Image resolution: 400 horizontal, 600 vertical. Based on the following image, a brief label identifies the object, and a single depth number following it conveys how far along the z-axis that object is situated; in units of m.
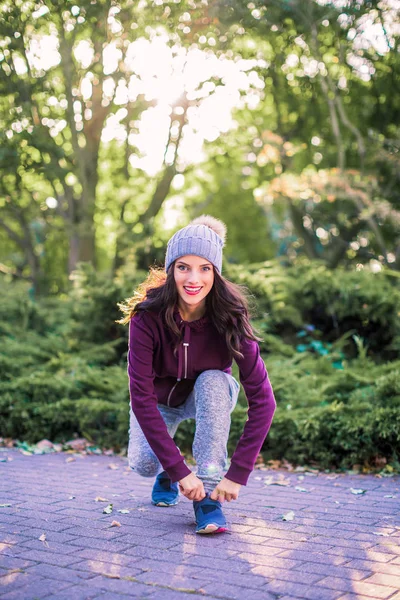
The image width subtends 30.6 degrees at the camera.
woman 3.38
